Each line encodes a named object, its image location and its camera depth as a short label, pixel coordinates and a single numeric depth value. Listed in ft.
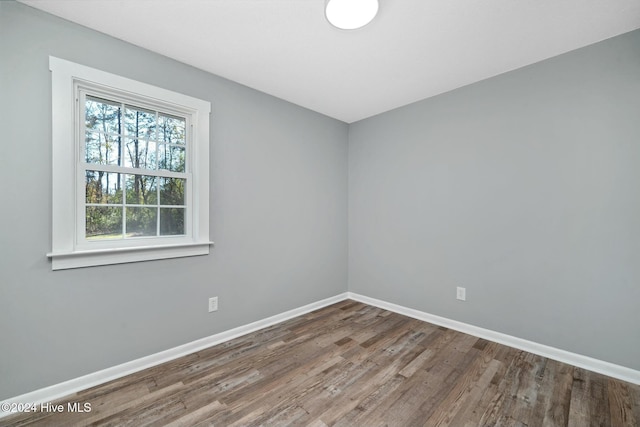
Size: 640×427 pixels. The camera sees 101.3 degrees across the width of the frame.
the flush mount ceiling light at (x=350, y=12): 5.17
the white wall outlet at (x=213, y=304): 7.87
